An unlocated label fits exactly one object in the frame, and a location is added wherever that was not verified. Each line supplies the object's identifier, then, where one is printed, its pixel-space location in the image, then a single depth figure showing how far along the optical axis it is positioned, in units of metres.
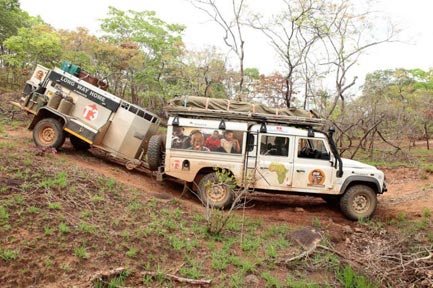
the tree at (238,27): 16.73
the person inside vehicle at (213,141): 7.62
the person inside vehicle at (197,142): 7.62
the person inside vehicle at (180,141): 7.63
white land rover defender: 7.62
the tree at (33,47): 15.26
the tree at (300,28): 16.02
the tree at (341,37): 16.31
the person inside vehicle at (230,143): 7.63
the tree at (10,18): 19.69
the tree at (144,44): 18.91
